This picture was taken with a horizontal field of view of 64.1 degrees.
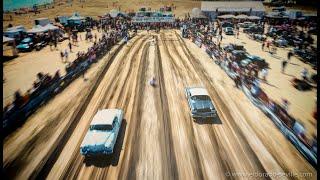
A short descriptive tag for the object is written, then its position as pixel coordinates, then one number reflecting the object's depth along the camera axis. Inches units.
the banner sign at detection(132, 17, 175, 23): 2952.8
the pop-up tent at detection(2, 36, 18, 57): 1478.8
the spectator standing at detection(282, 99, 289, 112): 784.8
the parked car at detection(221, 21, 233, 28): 2831.4
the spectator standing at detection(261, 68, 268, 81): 1125.3
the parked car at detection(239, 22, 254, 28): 2756.2
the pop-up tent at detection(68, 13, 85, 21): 2721.5
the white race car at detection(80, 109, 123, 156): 570.9
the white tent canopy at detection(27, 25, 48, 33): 1957.7
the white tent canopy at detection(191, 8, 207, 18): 3390.7
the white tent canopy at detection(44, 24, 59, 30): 2145.4
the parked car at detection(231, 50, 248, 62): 1445.3
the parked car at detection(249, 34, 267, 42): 2047.7
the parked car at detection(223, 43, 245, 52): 1555.1
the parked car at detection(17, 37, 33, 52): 1699.1
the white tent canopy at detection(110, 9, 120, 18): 3361.2
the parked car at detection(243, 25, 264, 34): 2444.1
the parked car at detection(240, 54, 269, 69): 1310.3
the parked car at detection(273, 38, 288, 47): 1814.7
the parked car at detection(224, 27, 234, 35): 2395.4
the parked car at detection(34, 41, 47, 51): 1756.5
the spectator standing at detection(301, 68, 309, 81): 1109.1
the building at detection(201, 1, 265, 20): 3547.0
